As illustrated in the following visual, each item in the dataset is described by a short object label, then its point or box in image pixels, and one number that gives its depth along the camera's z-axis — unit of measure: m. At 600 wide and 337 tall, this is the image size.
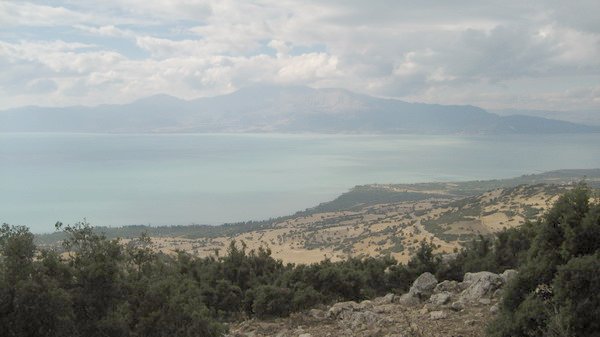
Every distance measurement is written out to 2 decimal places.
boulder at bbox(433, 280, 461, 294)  13.72
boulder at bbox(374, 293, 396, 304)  13.58
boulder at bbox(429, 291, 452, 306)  12.03
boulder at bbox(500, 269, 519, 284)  12.66
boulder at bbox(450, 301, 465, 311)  11.31
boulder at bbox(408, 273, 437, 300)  13.80
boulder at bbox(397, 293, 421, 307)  12.83
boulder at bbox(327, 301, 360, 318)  12.27
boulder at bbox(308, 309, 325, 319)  12.48
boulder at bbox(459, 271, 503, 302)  12.15
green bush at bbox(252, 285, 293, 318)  14.02
